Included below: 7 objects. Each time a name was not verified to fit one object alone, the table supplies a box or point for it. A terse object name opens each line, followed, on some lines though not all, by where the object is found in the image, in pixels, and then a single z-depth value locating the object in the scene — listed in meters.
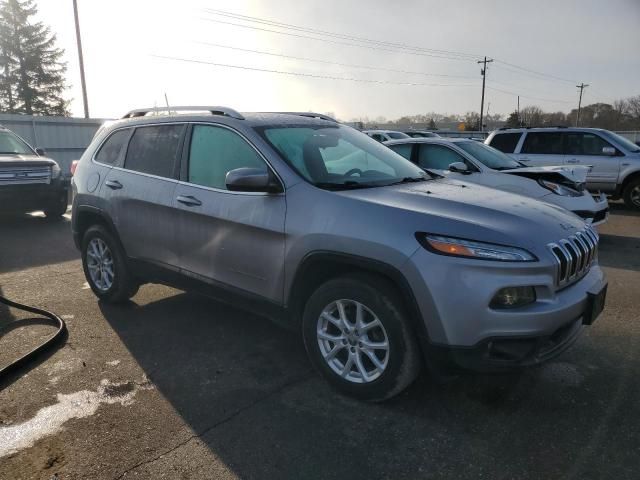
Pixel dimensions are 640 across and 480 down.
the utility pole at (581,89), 85.12
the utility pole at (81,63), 25.51
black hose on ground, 3.68
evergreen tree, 42.88
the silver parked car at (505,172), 7.23
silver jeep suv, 2.75
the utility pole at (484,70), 62.03
